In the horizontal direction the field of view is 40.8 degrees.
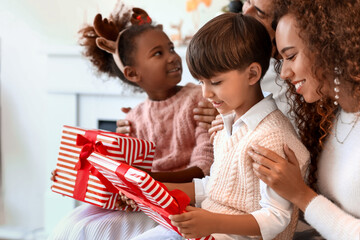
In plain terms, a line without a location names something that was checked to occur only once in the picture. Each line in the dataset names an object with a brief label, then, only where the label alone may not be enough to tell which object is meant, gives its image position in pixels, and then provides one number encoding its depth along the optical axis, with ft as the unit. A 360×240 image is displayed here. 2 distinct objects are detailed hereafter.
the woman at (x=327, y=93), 3.59
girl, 5.11
